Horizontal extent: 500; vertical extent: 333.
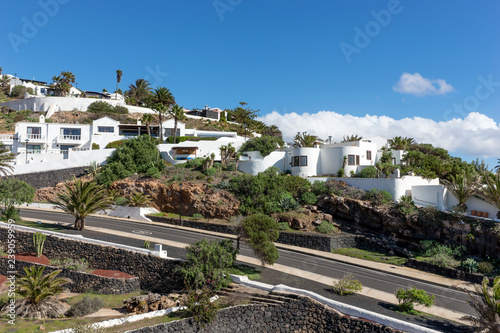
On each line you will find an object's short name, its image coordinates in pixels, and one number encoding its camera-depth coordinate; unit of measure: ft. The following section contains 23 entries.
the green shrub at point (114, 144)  175.63
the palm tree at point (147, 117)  187.68
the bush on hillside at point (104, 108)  252.83
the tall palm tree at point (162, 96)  211.20
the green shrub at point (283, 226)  101.38
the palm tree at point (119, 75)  336.12
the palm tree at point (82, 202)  89.36
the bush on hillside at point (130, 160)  142.20
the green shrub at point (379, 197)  104.42
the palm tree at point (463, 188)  92.48
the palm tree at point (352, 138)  172.92
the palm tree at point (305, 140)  158.40
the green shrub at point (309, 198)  114.42
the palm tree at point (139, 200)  123.44
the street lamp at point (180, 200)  113.42
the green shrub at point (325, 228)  99.06
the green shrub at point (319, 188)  116.30
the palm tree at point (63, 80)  305.73
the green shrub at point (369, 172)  120.88
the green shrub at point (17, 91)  313.30
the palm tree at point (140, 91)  307.78
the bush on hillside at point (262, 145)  154.71
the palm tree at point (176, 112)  184.24
